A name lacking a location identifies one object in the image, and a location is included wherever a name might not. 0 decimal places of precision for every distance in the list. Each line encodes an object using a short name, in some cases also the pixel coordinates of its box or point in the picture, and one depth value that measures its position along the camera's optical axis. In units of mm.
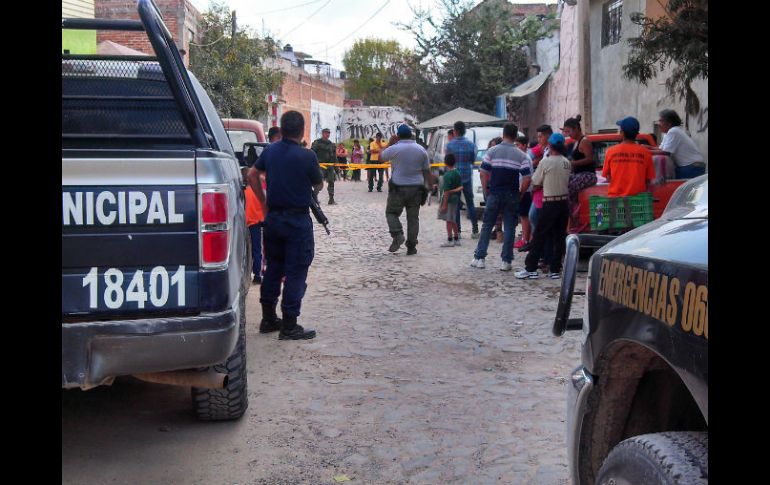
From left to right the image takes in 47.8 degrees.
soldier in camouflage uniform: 21641
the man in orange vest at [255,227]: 8727
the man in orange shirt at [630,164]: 9562
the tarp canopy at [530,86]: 26109
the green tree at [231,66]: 24000
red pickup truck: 9992
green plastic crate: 9688
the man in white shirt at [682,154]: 10438
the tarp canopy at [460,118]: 25172
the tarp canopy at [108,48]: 15339
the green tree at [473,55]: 29438
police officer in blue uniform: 6824
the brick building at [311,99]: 46625
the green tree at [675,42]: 8742
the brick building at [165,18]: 21484
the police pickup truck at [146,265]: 3957
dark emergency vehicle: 2146
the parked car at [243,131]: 11461
